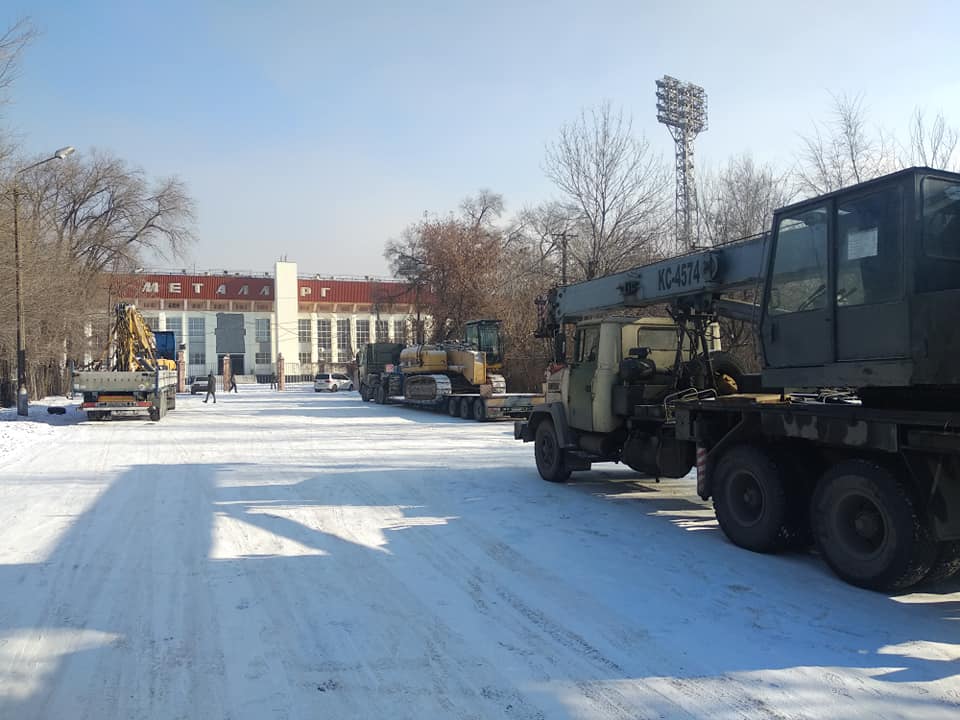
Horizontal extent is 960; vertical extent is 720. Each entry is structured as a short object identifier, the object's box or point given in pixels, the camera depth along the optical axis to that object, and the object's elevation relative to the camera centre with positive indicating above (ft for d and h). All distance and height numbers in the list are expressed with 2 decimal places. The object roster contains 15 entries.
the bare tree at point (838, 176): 74.64 +18.56
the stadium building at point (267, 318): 253.03 +16.40
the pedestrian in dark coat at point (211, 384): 122.52 -3.32
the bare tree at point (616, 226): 89.35 +16.39
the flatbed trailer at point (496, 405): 76.79 -5.00
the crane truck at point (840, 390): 17.56 -1.13
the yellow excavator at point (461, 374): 79.30 -1.82
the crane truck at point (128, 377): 75.00 -1.13
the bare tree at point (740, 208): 90.74 +19.07
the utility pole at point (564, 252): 86.31 +13.12
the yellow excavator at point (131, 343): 79.97 +2.60
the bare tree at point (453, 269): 138.10 +18.02
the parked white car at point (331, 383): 176.24 -5.10
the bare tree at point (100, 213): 130.11 +29.57
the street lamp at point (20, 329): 75.11 +4.24
